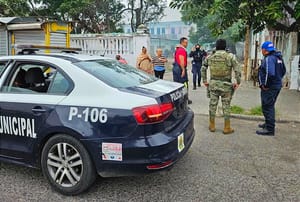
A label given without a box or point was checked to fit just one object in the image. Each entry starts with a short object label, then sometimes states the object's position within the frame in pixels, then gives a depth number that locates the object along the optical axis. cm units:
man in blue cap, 529
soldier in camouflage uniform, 546
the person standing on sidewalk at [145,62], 844
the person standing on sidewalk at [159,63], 927
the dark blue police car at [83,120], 311
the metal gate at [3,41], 1062
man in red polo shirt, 727
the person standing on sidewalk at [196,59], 1110
